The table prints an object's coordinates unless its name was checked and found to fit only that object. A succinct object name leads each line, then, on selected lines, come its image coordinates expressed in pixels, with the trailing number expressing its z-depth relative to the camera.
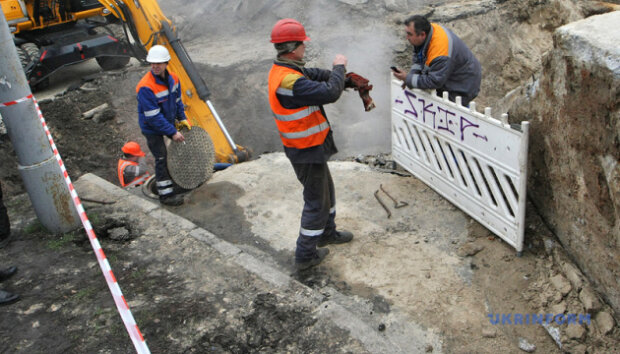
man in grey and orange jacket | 5.14
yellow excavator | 7.66
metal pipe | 4.56
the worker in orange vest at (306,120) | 3.98
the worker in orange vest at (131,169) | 7.70
